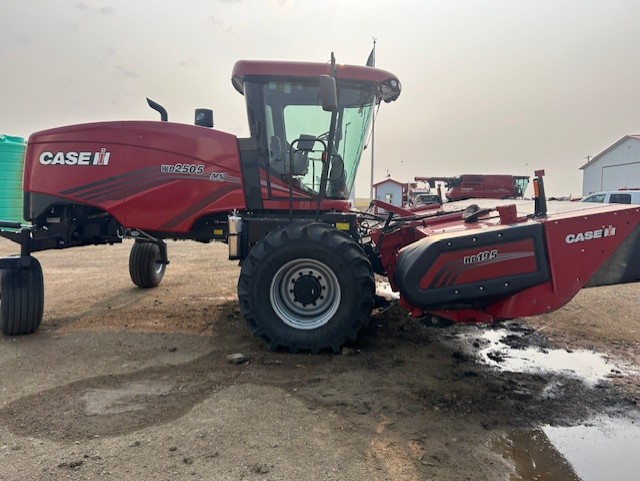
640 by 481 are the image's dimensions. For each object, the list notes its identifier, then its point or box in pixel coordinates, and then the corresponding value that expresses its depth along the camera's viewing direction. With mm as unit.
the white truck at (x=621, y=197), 16938
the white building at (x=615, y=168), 31109
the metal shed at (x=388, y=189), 40759
